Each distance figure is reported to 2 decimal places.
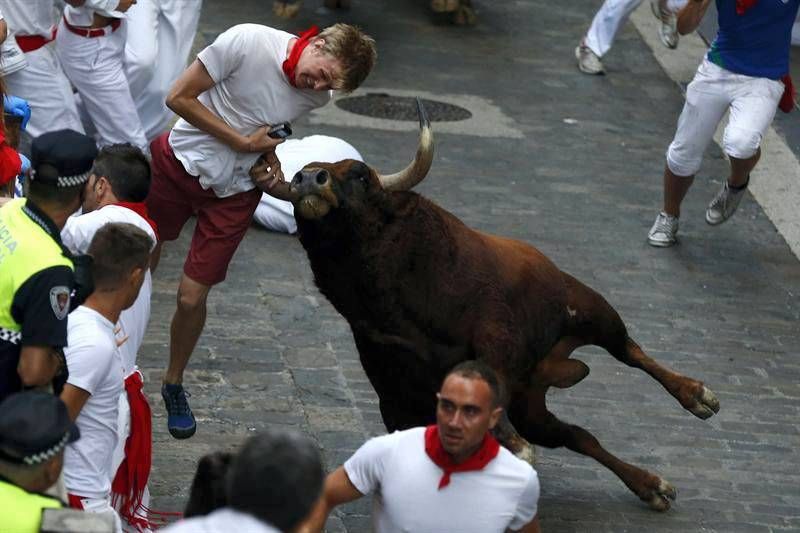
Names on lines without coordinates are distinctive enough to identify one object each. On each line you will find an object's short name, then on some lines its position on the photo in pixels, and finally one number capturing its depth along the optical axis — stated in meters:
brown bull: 12.37
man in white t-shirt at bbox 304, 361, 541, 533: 10.34
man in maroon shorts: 13.74
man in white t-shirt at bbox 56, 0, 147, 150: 19.33
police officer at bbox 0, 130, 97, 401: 9.81
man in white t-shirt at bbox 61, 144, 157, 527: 11.77
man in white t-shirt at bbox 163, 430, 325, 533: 7.12
